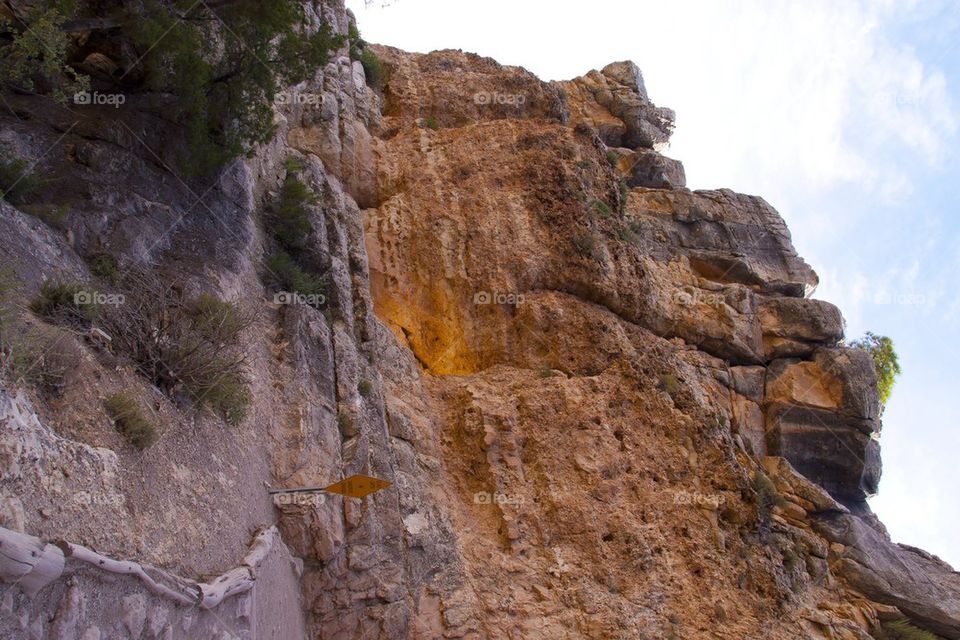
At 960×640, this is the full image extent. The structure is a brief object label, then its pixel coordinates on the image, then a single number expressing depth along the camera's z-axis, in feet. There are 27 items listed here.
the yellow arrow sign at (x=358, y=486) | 24.88
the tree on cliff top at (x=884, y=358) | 78.59
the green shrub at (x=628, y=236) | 57.98
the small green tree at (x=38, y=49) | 26.11
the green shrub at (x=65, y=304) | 20.98
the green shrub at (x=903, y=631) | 44.01
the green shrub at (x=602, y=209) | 57.93
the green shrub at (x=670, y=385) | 49.34
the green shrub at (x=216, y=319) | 26.14
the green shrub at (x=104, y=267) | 25.12
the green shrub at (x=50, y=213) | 24.13
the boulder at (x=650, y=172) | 75.36
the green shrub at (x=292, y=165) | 42.60
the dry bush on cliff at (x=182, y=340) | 22.89
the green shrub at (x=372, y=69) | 66.23
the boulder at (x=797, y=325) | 61.57
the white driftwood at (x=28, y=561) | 12.75
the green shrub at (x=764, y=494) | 45.16
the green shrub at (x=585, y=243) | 53.98
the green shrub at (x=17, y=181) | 24.07
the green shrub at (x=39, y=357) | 16.17
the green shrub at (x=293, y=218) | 38.29
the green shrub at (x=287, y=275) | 36.01
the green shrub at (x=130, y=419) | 19.51
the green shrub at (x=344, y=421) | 34.88
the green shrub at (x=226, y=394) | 24.56
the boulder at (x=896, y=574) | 46.14
